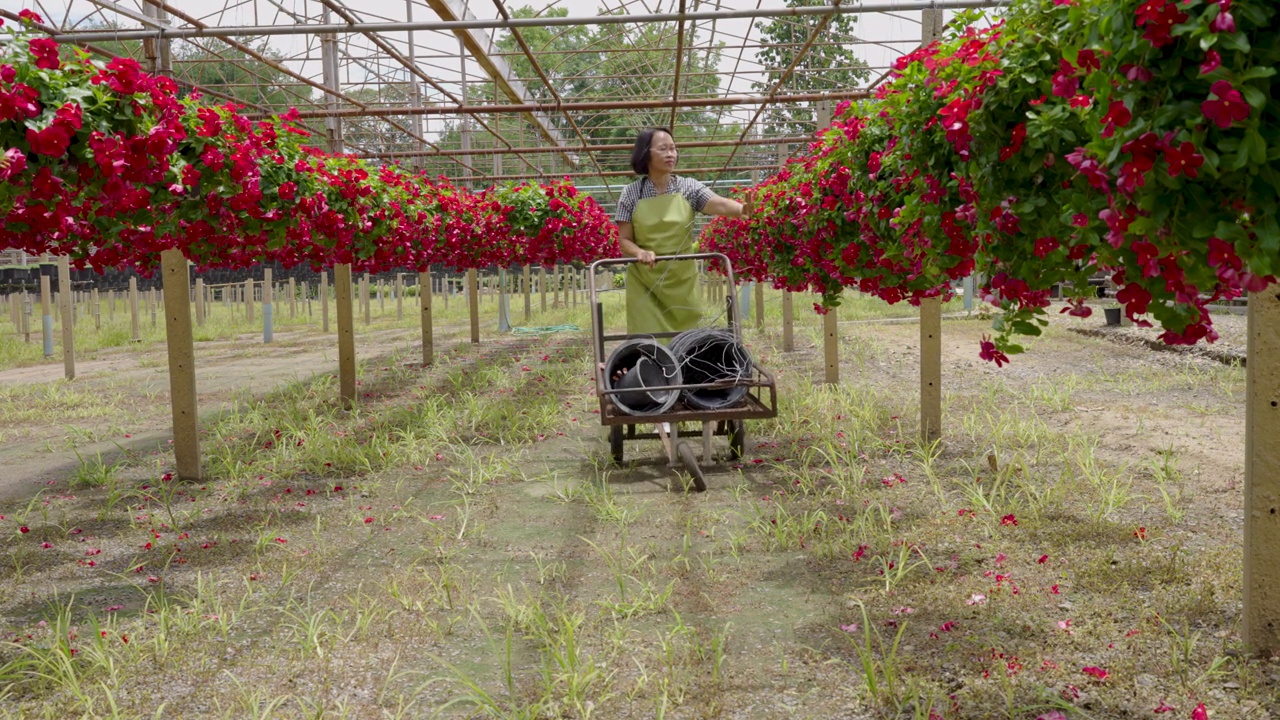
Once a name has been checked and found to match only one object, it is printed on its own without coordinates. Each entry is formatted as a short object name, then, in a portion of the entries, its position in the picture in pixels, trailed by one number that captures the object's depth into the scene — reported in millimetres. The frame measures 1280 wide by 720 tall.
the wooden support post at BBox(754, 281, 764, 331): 15758
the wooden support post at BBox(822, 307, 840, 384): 8117
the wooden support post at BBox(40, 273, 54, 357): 12445
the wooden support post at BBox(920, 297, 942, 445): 5516
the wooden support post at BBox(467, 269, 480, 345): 14367
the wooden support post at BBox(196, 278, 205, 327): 18141
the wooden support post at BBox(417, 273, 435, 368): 11117
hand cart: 4367
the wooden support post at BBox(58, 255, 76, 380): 9938
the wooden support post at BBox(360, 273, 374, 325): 19856
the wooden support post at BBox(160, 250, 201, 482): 5141
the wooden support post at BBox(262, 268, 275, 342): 15139
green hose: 17219
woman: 5262
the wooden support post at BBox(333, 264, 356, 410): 7855
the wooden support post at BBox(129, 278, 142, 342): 15570
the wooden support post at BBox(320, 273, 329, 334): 17141
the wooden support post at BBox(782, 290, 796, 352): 12102
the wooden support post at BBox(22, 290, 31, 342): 15094
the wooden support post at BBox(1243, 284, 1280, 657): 2549
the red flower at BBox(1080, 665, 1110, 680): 2422
